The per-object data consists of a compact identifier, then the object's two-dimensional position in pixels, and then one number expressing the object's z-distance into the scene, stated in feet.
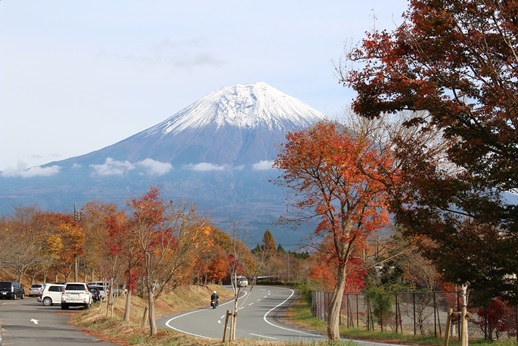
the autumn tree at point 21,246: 207.21
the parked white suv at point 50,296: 163.63
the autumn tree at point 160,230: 80.69
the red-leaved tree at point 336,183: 69.46
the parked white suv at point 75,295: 143.43
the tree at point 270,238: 430.69
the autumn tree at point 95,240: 121.95
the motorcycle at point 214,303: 184.61
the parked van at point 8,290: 189.57
